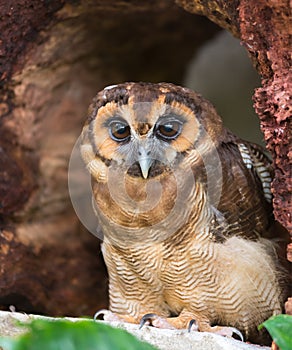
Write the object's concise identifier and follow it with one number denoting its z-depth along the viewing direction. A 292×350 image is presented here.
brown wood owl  6.42
